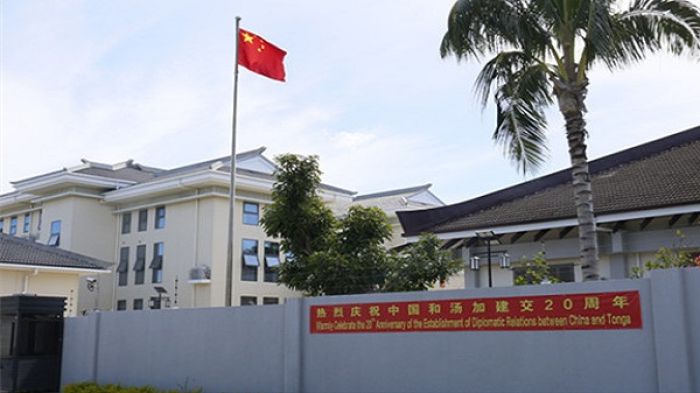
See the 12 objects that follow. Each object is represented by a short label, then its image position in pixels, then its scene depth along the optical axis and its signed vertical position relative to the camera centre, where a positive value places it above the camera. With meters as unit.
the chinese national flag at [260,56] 20.89 +7.54
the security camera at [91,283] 39.28 +2.52
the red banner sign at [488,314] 9.17 +0.24
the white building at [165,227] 36.66 +5.31
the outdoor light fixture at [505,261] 17.80 +1.63
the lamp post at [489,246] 17.62 +2.00
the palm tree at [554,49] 12.81 +4.96
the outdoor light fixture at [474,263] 18.81 +1.68
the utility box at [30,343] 16.17 -0.21
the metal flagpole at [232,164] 18.58 +4.26
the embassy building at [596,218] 16.19 +2.53
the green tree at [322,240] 20.47 +2.55
